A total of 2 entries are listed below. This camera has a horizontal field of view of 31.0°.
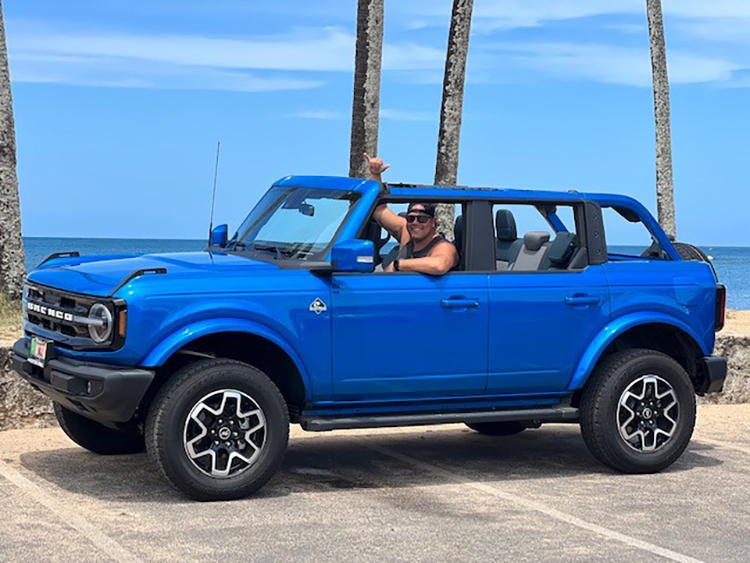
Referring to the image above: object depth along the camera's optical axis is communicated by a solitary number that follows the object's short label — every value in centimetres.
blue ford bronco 813
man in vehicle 898
